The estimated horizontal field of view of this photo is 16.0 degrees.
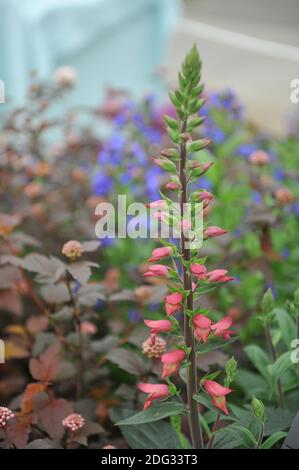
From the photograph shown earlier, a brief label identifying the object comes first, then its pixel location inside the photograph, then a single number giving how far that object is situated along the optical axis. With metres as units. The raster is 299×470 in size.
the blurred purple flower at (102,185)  1.80
